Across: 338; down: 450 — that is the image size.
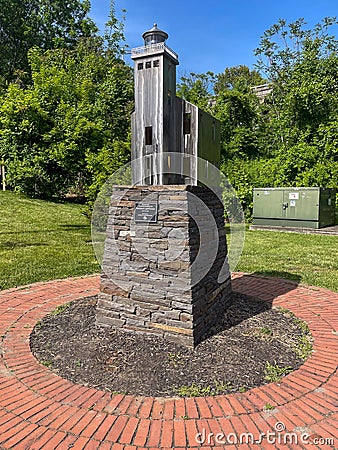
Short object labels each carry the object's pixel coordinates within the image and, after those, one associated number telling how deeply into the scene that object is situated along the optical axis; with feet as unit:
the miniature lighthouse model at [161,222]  9.46
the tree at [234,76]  83.37
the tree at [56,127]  39.04
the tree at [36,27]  76.69
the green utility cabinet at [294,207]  32.83
